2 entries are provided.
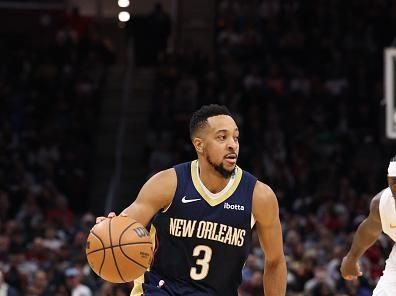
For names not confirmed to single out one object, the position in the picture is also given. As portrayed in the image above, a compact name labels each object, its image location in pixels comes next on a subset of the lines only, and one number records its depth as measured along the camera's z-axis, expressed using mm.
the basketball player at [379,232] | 12937
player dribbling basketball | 11656
